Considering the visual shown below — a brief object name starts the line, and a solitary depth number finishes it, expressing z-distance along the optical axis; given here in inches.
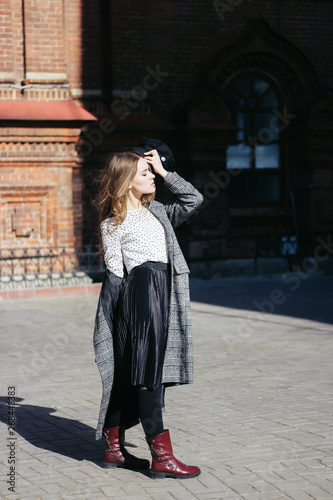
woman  181.6
